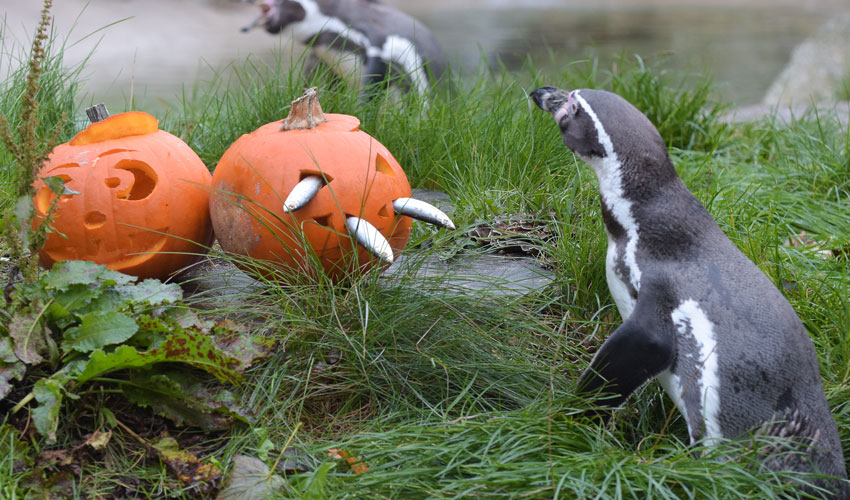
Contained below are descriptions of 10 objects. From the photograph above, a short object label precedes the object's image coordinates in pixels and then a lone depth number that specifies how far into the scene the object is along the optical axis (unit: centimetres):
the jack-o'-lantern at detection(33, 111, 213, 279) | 382
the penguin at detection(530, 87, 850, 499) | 358
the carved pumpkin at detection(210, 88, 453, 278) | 381
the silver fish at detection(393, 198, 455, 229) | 385
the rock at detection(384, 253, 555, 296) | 383
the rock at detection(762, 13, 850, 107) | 942
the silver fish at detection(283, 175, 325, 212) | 377
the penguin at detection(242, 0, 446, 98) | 500
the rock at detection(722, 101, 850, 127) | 479
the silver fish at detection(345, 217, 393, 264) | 376
